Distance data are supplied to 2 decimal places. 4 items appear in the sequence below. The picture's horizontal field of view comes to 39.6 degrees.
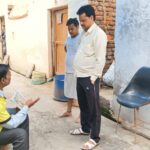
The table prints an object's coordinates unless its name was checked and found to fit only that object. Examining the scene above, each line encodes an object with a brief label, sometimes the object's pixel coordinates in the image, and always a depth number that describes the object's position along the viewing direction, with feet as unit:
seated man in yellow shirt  6.09
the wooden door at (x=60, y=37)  15.79
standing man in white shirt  7.74
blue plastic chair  8.51
